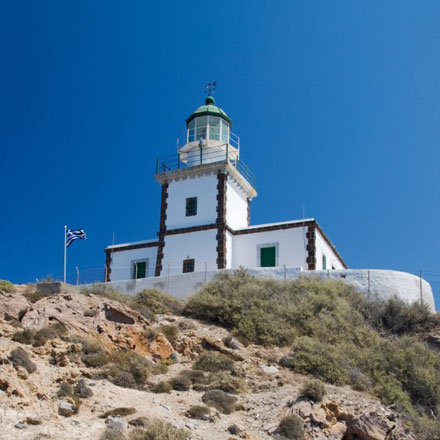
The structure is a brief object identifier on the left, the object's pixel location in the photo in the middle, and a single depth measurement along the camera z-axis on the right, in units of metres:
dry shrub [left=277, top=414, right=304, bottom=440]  14.05
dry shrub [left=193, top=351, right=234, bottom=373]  17.70
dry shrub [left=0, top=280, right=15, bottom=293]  19.17
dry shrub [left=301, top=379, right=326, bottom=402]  15.80
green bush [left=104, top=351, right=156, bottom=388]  15.20
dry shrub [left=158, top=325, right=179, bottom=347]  19.50
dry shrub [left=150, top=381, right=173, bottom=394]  15.38
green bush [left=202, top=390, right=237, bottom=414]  14.90
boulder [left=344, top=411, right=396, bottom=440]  14.47
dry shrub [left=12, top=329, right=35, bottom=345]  15.64
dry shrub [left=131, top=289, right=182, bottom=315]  22.92
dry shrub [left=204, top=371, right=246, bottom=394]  16.20
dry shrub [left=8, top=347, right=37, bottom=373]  13.80
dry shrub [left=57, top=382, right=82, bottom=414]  13.11
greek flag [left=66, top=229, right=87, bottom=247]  27.20
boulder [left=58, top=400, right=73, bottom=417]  12.66
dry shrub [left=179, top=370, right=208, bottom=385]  16.53
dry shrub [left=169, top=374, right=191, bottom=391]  15.91
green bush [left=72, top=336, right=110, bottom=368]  15.60
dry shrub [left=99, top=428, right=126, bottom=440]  11.84
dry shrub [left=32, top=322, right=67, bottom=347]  15.75
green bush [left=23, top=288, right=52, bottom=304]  18.92
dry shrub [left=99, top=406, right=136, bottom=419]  13.02
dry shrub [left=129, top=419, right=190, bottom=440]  11.99
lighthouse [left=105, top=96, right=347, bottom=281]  30.38
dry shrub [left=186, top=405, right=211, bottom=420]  14.16
